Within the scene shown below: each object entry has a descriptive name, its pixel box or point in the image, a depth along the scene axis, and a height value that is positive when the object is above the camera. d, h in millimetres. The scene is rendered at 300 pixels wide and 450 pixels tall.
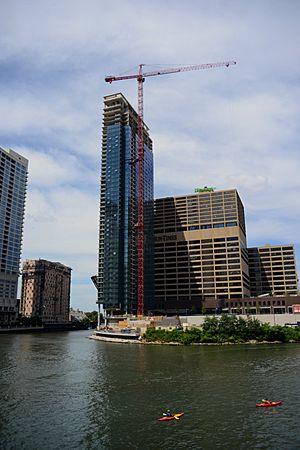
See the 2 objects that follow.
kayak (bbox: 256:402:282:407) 52106 -13245
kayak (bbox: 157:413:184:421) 46812 -13492
